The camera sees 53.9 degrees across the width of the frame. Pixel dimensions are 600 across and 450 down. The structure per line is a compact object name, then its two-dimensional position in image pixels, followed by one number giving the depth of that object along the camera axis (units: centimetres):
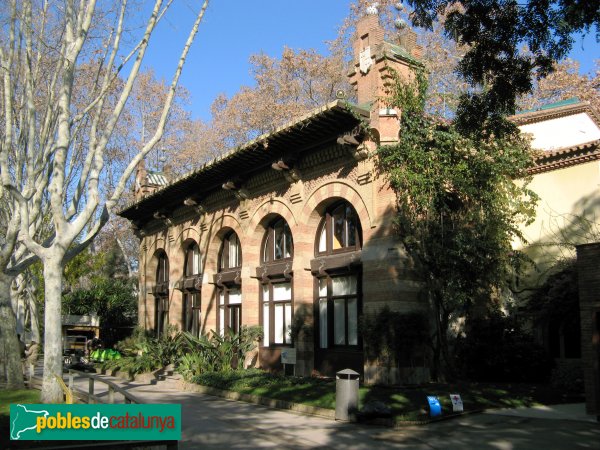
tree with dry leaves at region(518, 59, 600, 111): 3017
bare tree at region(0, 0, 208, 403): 1164
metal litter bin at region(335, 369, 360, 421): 1244
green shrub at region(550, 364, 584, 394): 1580
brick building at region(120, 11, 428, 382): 1639
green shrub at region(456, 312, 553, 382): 1736
